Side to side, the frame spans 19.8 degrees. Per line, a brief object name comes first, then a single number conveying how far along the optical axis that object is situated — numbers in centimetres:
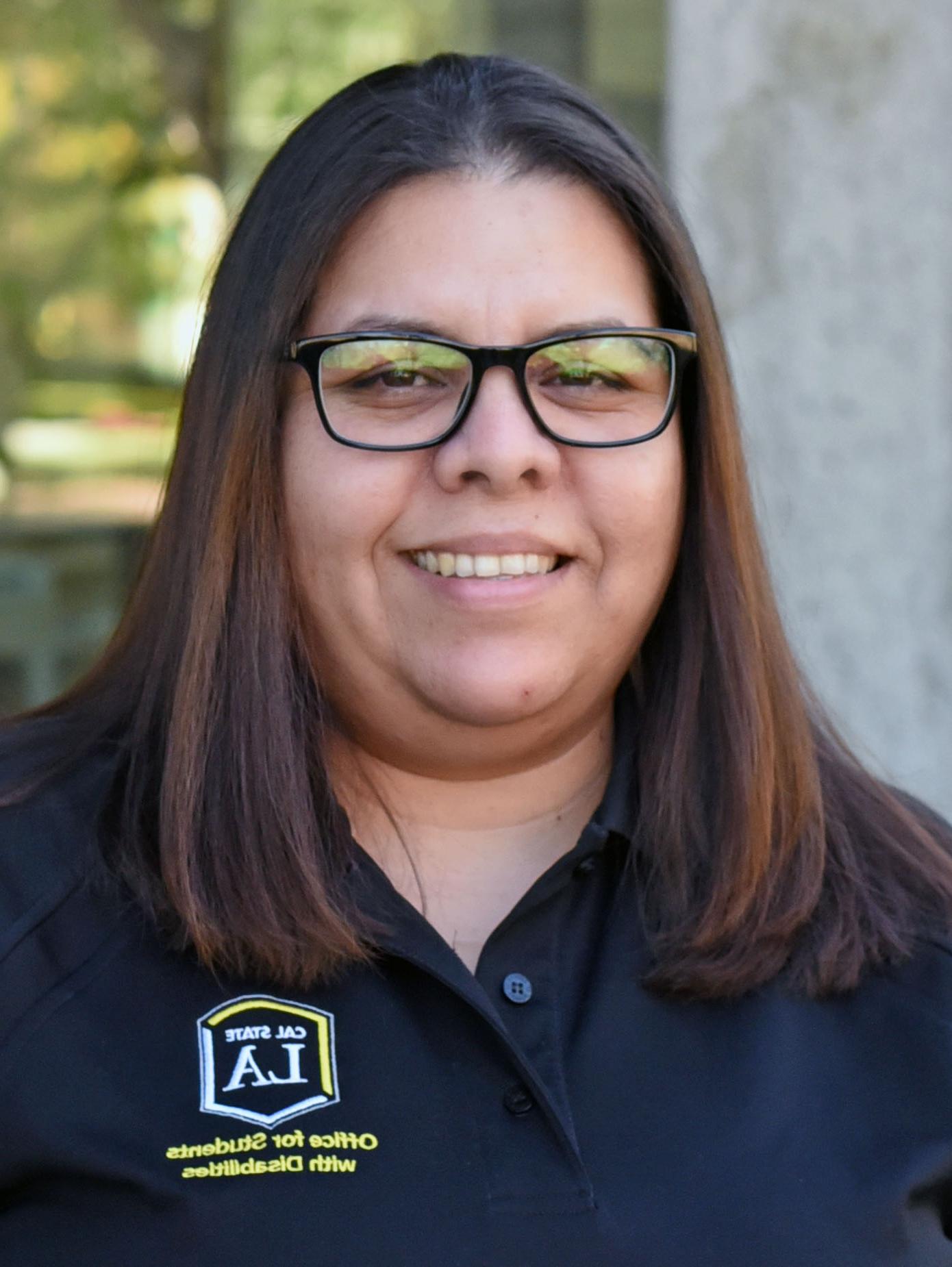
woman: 87
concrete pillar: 139
